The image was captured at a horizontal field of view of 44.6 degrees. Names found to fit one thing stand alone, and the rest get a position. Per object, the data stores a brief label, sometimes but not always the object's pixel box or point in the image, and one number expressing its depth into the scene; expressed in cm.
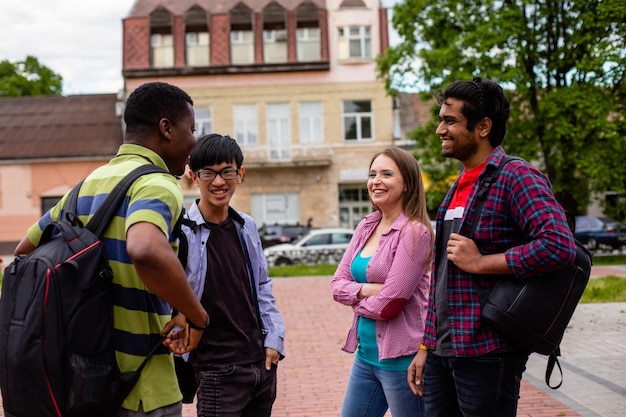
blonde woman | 364
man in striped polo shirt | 238
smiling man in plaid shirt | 281
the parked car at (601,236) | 2595
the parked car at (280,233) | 2797
